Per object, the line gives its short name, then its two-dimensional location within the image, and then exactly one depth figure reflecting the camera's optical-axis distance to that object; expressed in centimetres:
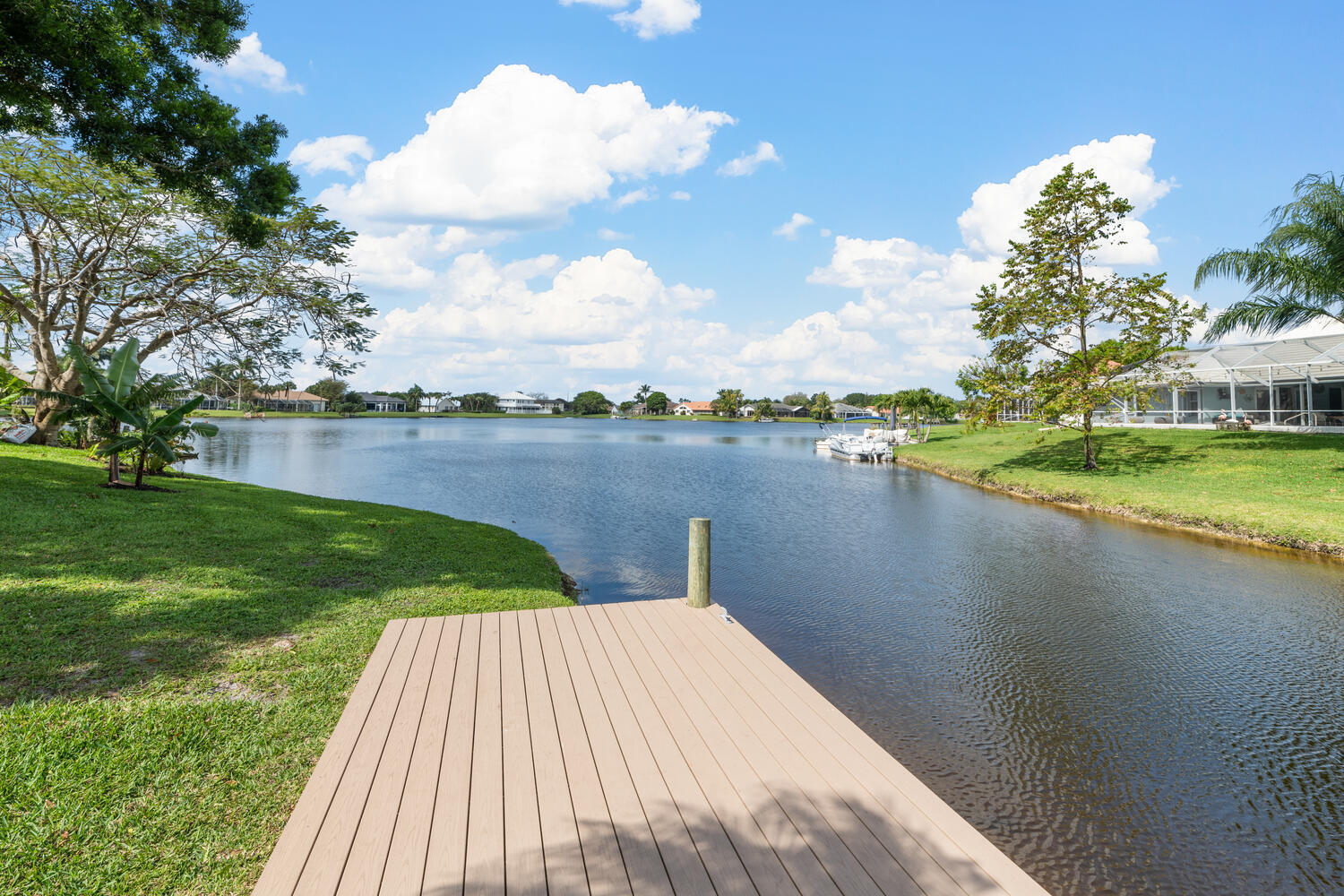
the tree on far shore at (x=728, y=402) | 16288
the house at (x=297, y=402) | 12047
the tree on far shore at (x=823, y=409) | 14188
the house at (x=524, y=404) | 16938
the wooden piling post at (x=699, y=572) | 699
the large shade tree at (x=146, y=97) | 790
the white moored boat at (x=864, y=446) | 3991
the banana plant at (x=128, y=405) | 1277
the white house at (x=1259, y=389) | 2755
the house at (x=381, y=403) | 14675
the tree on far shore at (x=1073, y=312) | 2355
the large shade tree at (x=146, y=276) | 1592
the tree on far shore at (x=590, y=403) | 17488
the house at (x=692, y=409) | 18050
